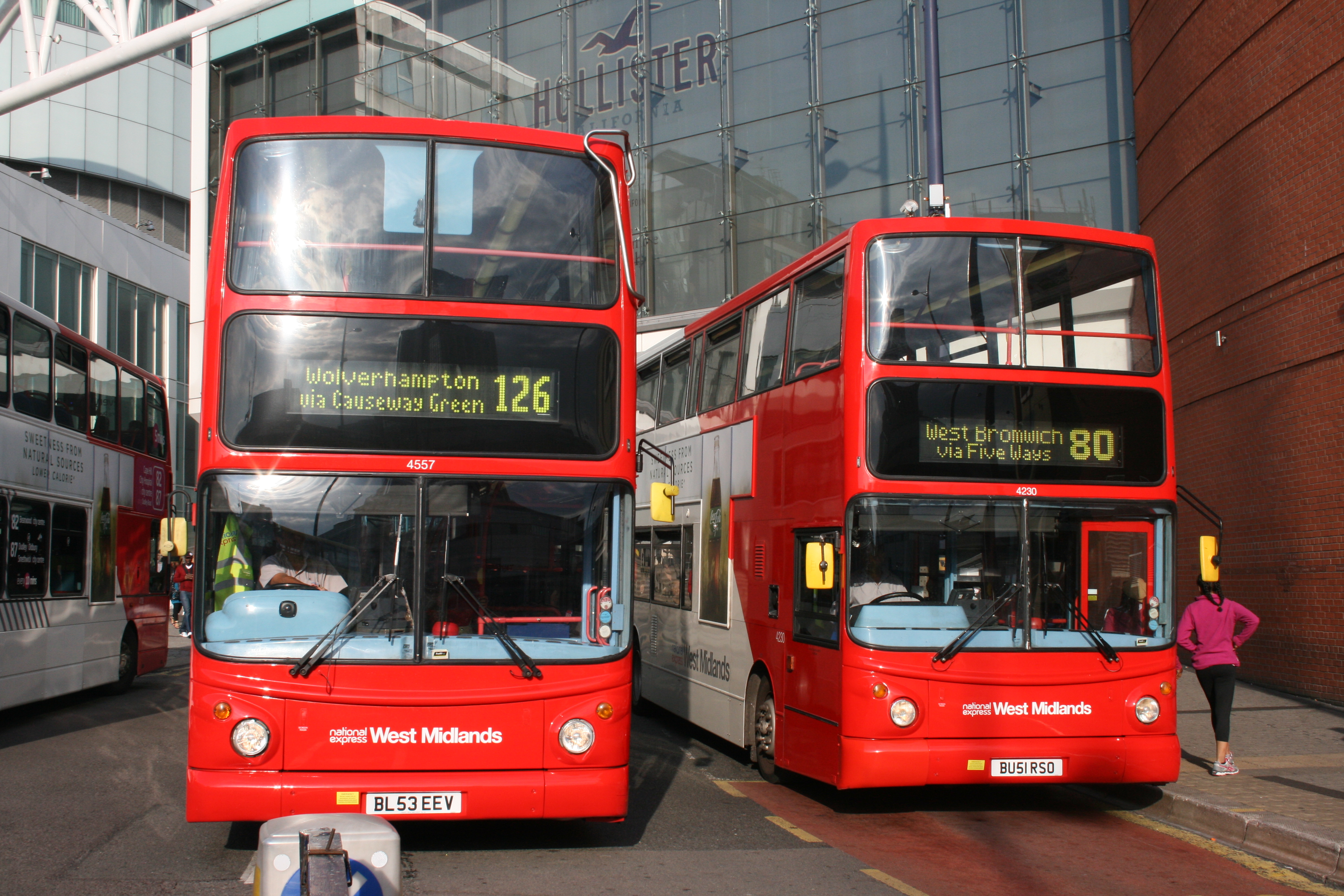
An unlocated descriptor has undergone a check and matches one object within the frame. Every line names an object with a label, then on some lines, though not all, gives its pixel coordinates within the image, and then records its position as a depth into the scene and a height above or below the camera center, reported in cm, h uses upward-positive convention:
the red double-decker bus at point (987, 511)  815 +13
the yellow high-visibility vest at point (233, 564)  652 -17
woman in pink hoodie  952 -90
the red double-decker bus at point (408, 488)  647 +24
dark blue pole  1402 +515
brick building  1344 +280
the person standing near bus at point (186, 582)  2494 -107
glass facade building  2186 +870
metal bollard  334 -91
